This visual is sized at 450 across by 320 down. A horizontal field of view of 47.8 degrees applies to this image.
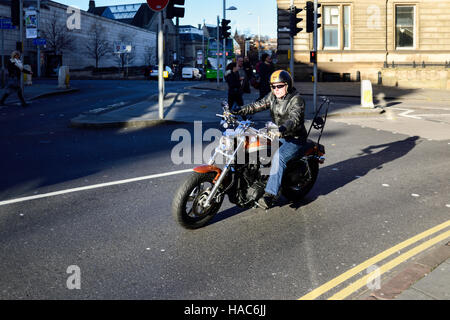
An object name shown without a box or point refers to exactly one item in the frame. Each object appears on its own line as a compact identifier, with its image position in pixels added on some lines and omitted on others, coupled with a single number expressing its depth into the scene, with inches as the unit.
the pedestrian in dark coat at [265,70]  727.7
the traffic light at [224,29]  1191.6
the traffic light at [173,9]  564.7
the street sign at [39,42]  1533.0
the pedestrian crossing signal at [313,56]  704.8
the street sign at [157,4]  551.5
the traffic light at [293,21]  744.3
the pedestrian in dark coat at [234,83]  653.9
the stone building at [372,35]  1487.5
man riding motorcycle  225.0
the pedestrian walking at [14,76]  725.3
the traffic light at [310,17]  702.5
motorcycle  205.3
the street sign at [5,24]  868.0
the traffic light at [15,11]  843.8
